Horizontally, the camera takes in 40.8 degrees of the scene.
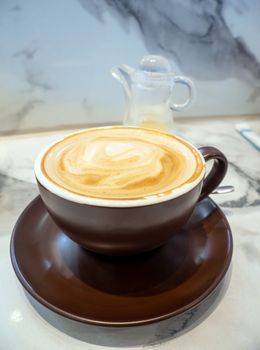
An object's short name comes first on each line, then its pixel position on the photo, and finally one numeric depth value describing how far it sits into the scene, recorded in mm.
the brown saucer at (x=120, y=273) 307
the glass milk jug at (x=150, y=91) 630
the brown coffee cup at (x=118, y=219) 298
